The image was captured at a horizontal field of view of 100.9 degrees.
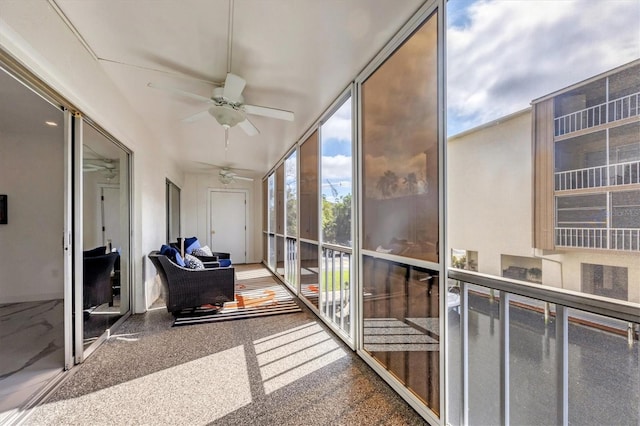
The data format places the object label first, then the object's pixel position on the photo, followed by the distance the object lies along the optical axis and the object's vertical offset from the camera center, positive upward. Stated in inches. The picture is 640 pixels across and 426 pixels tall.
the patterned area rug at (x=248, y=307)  126.3 -50.0
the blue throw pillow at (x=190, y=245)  178.0 -21.9
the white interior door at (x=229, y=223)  279.7 -10.6
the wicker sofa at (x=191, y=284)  124.7 -34.6
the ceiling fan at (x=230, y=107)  79.4 +35.7
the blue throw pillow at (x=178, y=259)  132.0 -22.9
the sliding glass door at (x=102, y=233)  87.6 -7.6
